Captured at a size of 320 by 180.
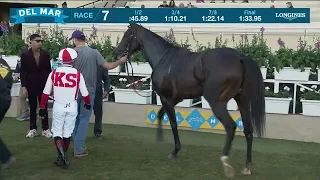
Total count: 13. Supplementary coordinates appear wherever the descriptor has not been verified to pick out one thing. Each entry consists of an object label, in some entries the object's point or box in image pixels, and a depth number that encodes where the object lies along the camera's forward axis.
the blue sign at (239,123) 8.61
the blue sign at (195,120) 8.92
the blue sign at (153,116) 9.24
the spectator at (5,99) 5.54
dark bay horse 5.86
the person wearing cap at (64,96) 5.97
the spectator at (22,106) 9.75
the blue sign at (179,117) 9.06
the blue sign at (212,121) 8.79
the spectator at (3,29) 11.89
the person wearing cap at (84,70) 6.71
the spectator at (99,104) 8.27
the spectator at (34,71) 7.89
